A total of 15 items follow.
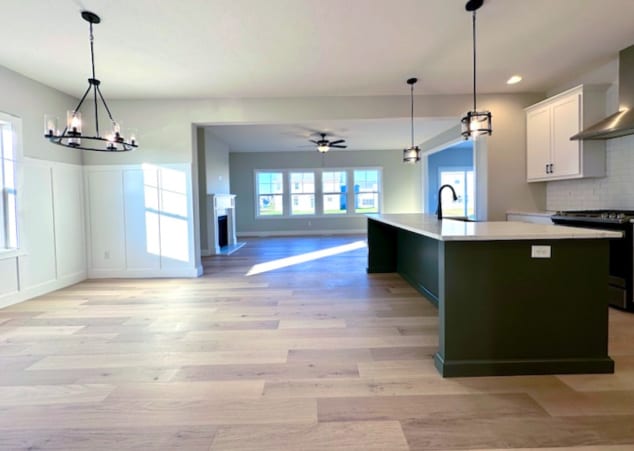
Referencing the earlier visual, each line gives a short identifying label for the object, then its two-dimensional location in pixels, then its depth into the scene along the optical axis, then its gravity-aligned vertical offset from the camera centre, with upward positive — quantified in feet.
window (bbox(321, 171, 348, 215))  36.55 +2.00
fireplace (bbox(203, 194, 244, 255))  24.50 -1.00
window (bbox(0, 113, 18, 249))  12.71 +1.25
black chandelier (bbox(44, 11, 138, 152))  8.79 +2.35
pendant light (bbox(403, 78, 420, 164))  16.25 +2.71
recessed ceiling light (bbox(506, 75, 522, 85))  14.22 +5.49
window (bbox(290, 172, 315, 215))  36.42 +1.96
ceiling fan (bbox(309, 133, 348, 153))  25.14 +4.99
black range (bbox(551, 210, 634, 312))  10.75 -1.59
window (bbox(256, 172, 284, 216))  36.35 +1.99
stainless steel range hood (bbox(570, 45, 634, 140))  11.48 +3.48
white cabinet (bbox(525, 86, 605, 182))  13.30 +3.04
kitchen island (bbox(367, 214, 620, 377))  6.89 -2.00
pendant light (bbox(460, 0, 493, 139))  9.93 +2.49
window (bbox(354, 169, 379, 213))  36.50 +2.06
